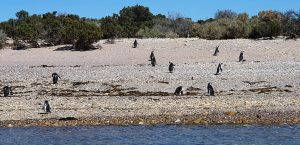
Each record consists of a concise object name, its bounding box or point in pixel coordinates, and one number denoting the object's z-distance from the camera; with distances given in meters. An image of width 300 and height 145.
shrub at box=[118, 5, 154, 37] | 79.85
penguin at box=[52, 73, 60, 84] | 38.88
